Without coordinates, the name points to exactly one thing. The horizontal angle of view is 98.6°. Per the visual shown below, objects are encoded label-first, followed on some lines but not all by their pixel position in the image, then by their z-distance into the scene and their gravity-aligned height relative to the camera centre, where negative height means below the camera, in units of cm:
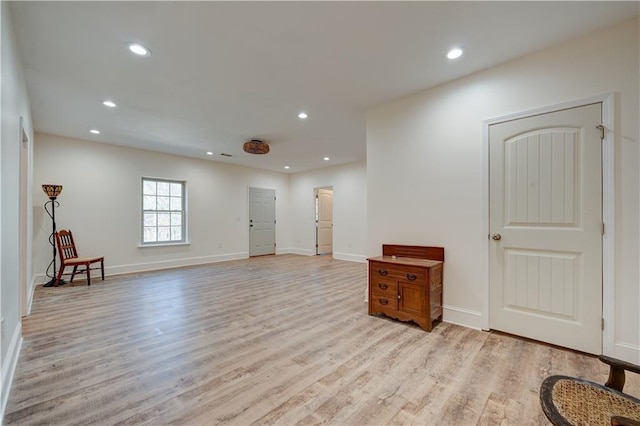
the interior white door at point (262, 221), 786 -25
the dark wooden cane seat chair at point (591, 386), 99 -74
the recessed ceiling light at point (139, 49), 232 +142
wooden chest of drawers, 272 -76
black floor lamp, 449 +7
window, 601 +4
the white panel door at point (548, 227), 221 -13
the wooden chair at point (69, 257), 447 -76
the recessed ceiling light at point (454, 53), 238 +141
